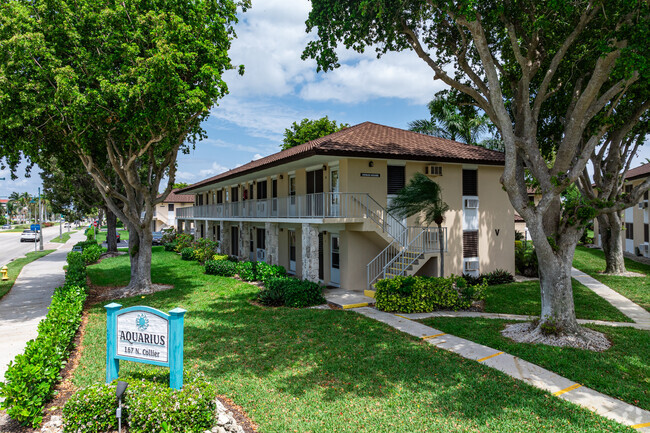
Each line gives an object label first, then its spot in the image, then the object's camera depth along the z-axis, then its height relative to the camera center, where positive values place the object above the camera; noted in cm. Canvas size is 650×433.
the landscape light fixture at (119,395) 515 -230
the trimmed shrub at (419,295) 1201 -241
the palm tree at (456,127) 2903 +722
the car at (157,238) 4216 -161
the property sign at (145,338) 554 -171
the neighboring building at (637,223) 2559 -37
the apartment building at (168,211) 5978 +203
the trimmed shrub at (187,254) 2732 -220
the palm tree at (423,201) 1295 +69
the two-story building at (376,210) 1474 +50
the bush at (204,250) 2530 -180
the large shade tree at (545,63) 858 +372
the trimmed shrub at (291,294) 1291 -247
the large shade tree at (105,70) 1143 +488
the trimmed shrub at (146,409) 509 -252
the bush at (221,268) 1984 -236
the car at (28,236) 4609 -130
